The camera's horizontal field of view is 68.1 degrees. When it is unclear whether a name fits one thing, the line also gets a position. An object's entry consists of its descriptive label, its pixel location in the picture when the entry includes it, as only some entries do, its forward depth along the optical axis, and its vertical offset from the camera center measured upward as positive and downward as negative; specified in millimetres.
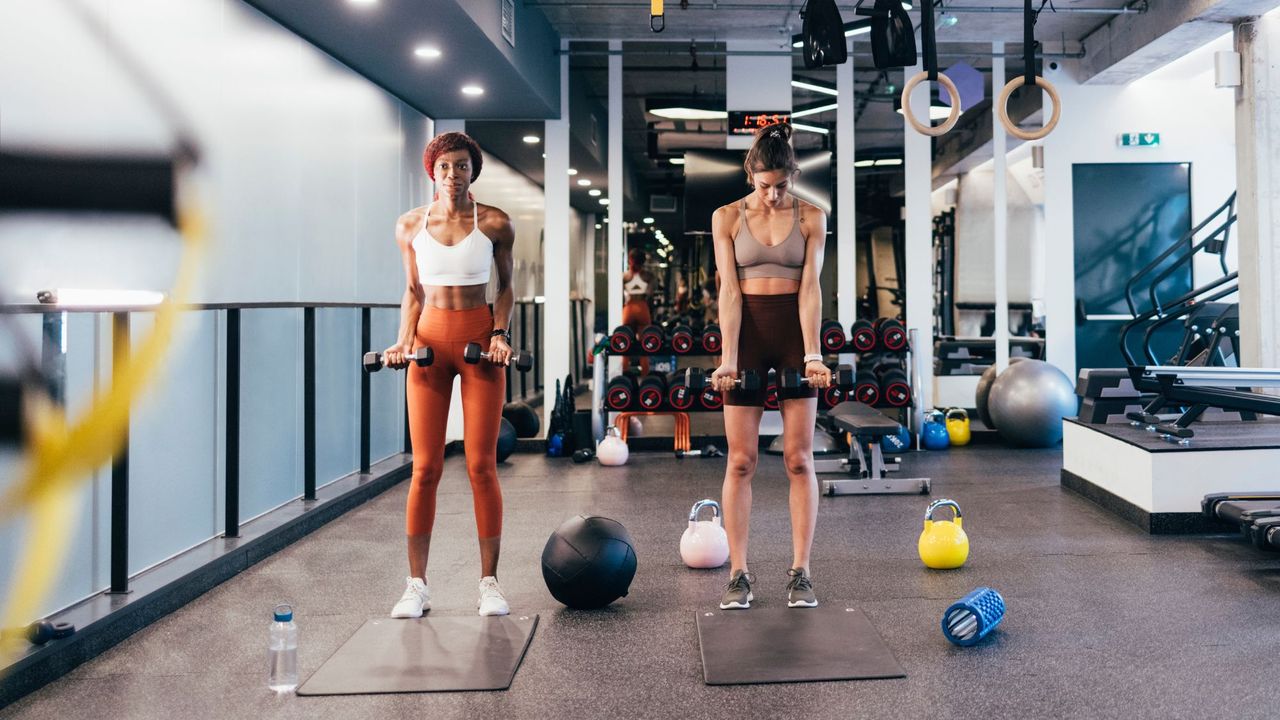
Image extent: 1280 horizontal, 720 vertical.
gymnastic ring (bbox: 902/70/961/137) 3904 +1100
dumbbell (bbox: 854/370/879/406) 6504 -169
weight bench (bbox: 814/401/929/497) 5023 -520
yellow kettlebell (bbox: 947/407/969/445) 7027 -460
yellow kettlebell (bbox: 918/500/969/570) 3486 -655
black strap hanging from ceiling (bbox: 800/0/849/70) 4941 +1744
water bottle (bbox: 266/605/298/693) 2396 -730
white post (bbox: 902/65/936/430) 7168 +977
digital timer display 7160 +1867
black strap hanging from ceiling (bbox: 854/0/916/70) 4789 +1685
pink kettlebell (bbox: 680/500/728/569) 3531 -661
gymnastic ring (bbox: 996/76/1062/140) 3930 +1109
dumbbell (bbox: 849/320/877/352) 6586 +198
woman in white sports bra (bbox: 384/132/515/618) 2877 +107
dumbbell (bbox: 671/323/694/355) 6730 +200
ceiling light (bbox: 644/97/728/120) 7348 +2042
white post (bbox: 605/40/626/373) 7102 +1289
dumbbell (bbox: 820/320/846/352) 6473 +202
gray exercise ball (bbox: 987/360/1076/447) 6551 -251
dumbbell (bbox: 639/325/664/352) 6699 +200
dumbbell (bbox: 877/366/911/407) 6527 -170
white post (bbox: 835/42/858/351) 7234 +1266
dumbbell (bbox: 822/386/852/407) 6262 -195
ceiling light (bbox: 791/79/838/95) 7219 +2145
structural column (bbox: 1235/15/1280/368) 5754 +1140
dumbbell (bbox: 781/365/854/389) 2832 -37
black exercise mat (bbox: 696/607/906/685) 2410 -770
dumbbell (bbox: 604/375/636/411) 6543 -184
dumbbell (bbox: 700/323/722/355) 6695 +199
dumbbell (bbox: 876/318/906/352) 6562 +217
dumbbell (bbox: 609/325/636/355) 6660 +199
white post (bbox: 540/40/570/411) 7008 +926
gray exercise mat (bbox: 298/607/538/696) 2389 -786
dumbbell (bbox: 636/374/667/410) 6539 -178
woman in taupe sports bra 2938 +181
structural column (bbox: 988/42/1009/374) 7172 +1017
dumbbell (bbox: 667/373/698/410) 6486 -192
